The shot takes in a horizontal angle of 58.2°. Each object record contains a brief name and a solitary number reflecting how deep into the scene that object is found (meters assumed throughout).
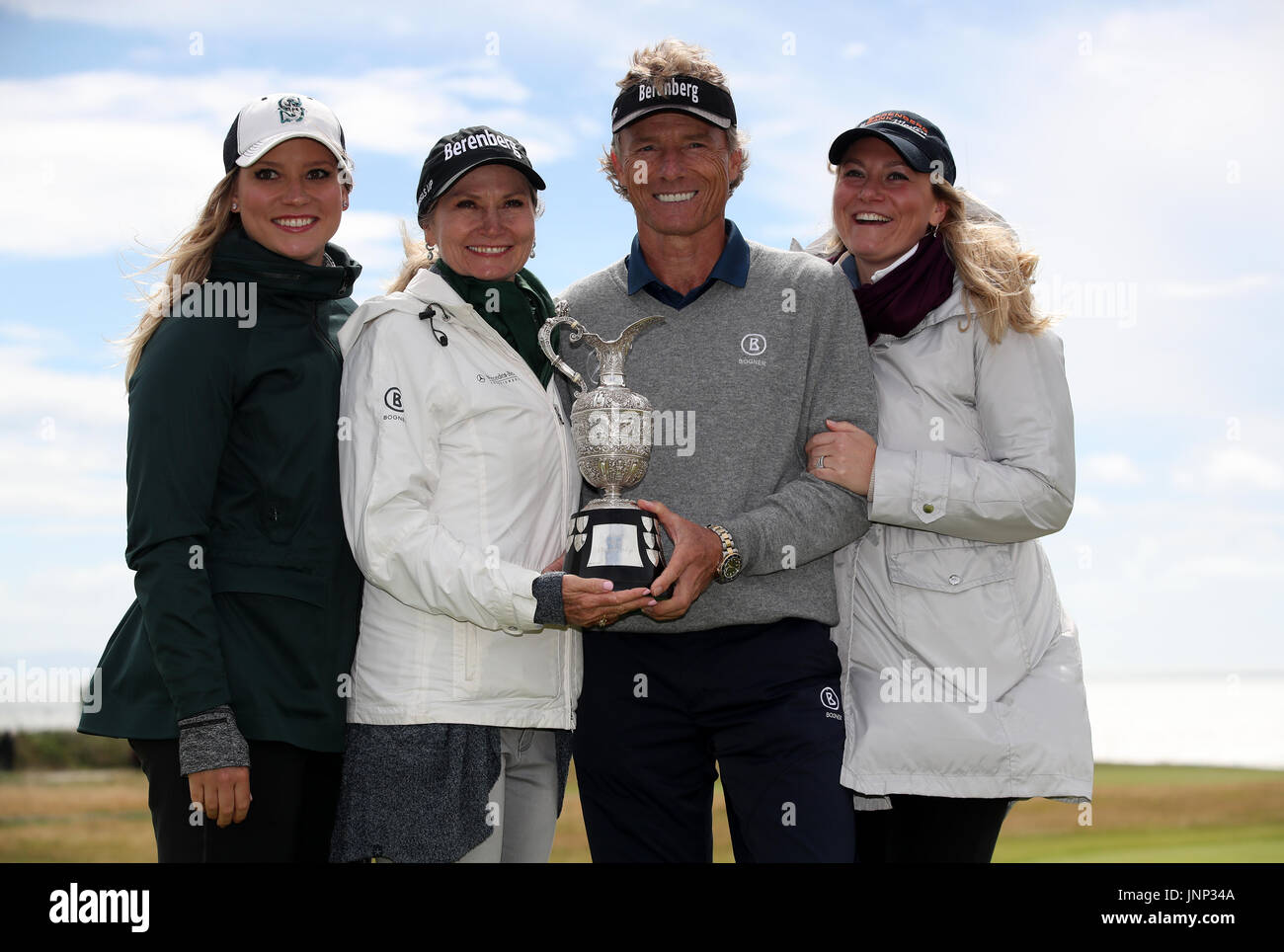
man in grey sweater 3.62
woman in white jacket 3.30
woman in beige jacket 3.65
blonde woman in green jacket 3.28
